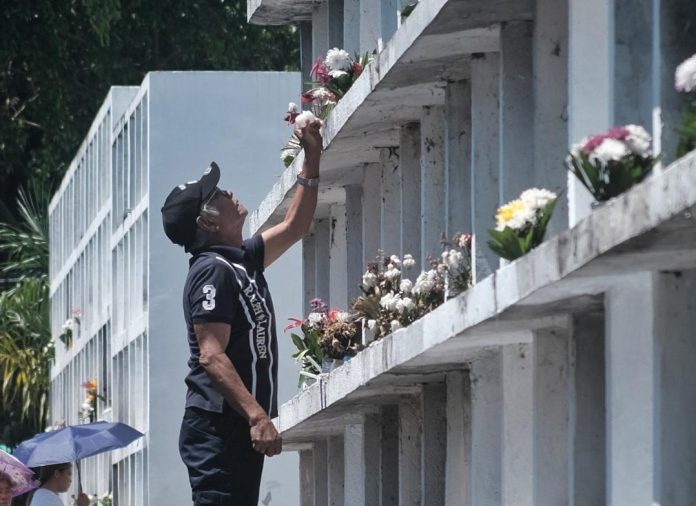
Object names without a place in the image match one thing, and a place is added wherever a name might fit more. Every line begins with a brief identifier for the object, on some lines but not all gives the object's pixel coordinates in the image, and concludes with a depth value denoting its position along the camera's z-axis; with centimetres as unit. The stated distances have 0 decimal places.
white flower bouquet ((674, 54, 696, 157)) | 1251
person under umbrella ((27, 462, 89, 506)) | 2945
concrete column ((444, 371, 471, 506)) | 2029
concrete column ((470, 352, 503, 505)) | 1908
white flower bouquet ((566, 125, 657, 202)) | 1297
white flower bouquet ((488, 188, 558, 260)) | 1474
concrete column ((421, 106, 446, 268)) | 2151
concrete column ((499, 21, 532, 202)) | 1731
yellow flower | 1476
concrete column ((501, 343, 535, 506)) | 1780
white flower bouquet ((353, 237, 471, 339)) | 1818
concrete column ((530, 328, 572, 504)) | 1688
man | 1853
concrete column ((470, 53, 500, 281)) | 1791
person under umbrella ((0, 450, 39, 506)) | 2353
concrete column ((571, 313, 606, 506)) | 1558
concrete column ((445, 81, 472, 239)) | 2026
